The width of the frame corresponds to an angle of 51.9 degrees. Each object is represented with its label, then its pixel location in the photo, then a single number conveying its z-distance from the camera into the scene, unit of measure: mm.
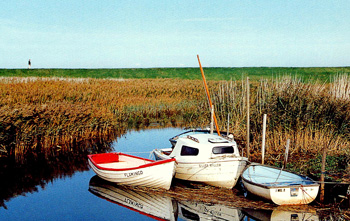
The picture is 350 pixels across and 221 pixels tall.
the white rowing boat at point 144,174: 14797
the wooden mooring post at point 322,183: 13358
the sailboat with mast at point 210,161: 14977
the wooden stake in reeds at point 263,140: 16406
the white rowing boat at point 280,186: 12969
